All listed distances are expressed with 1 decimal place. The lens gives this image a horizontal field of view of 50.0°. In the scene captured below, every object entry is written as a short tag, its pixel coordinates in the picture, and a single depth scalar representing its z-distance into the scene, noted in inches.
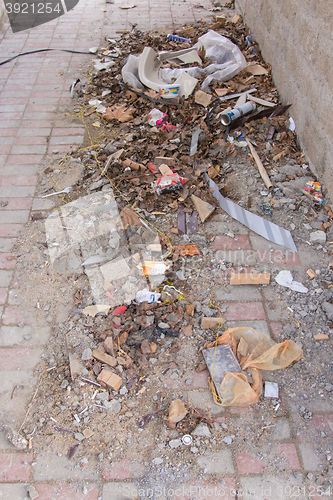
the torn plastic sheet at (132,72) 207.0
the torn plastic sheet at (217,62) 209.6
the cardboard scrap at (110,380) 98.2
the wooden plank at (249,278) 122.2
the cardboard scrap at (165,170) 155.7
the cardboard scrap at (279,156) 162.6
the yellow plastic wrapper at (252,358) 95.3
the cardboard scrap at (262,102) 189.8
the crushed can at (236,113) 174.7
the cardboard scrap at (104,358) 102.7
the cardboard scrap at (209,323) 110.5
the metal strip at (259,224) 134.0
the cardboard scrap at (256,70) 210.4
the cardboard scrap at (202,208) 140.5
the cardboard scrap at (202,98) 192.2
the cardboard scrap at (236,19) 266.4
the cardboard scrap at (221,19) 261.0
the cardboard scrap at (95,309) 114.3
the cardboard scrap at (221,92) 199.5
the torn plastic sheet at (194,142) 163.9
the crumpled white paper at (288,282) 119.8
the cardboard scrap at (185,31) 253.2
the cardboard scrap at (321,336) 107.7
